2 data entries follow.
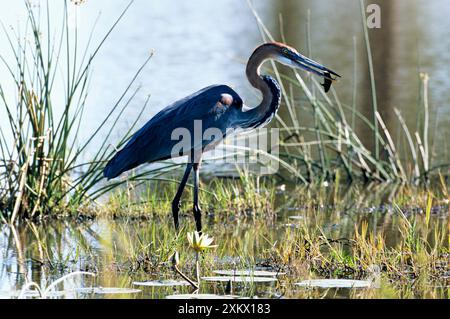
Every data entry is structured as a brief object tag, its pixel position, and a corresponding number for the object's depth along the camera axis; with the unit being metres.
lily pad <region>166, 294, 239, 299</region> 10.68
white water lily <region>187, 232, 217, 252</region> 10.94
